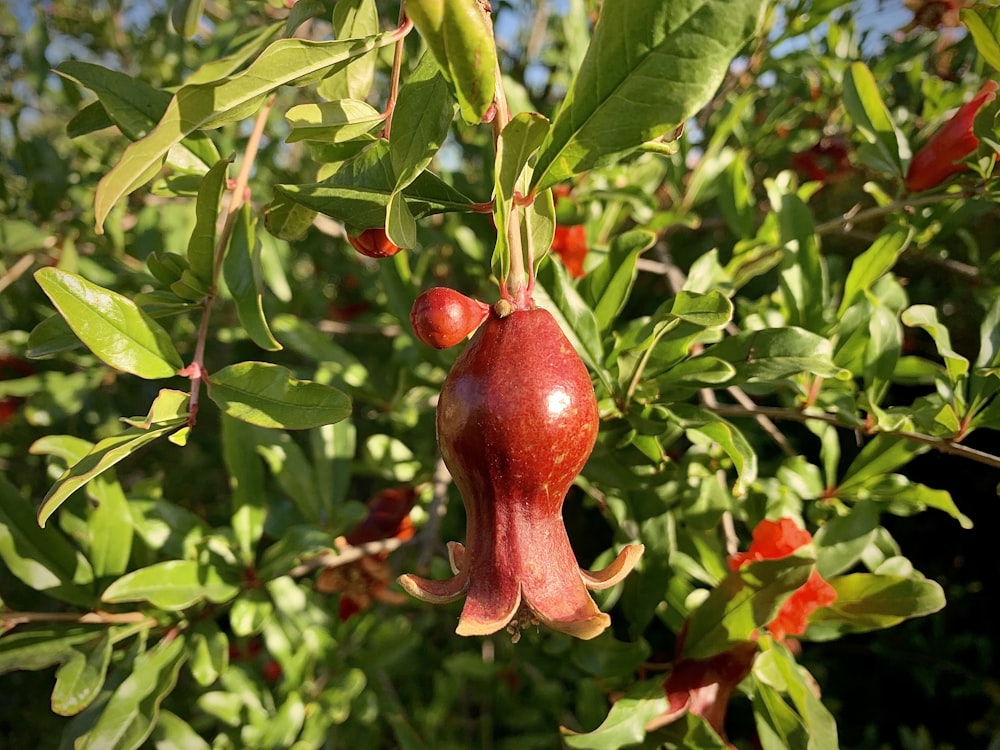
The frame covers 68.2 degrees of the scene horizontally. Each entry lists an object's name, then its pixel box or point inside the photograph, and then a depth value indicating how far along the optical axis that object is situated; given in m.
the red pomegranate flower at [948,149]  0.20
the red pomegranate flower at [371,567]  0.29
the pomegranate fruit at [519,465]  0.13
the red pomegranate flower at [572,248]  0.27
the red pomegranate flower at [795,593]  0.21
